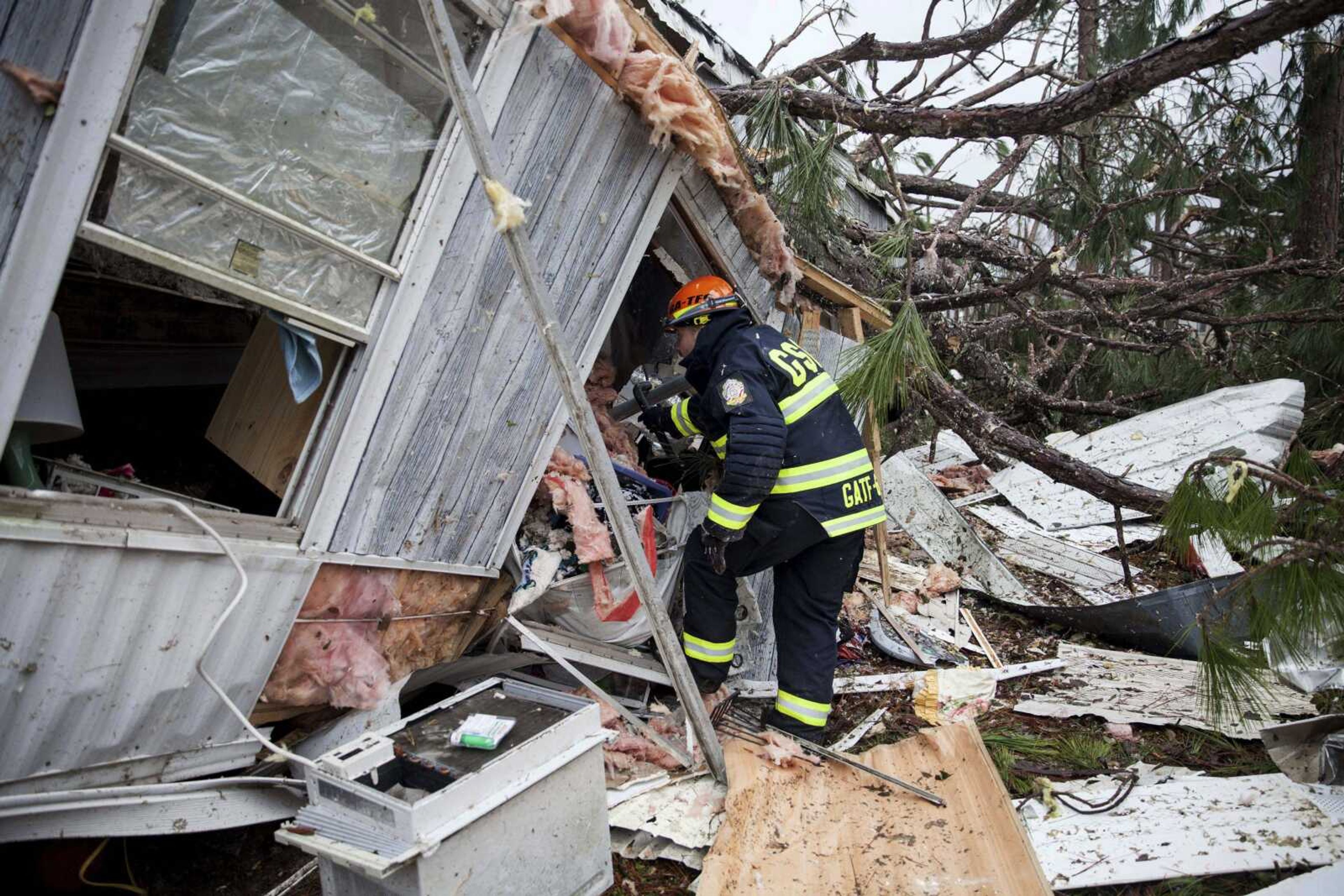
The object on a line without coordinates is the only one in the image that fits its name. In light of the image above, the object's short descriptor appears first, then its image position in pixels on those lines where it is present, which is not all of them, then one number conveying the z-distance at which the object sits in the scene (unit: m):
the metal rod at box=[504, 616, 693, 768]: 3.24
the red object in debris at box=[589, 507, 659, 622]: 3.43
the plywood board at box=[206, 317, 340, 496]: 2.90
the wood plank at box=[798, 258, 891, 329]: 4.60
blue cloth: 2.48
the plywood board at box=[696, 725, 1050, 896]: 2.68
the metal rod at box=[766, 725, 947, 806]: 3.08
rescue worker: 3.45
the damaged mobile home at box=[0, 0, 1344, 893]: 2.04
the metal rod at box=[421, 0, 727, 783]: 2.26
